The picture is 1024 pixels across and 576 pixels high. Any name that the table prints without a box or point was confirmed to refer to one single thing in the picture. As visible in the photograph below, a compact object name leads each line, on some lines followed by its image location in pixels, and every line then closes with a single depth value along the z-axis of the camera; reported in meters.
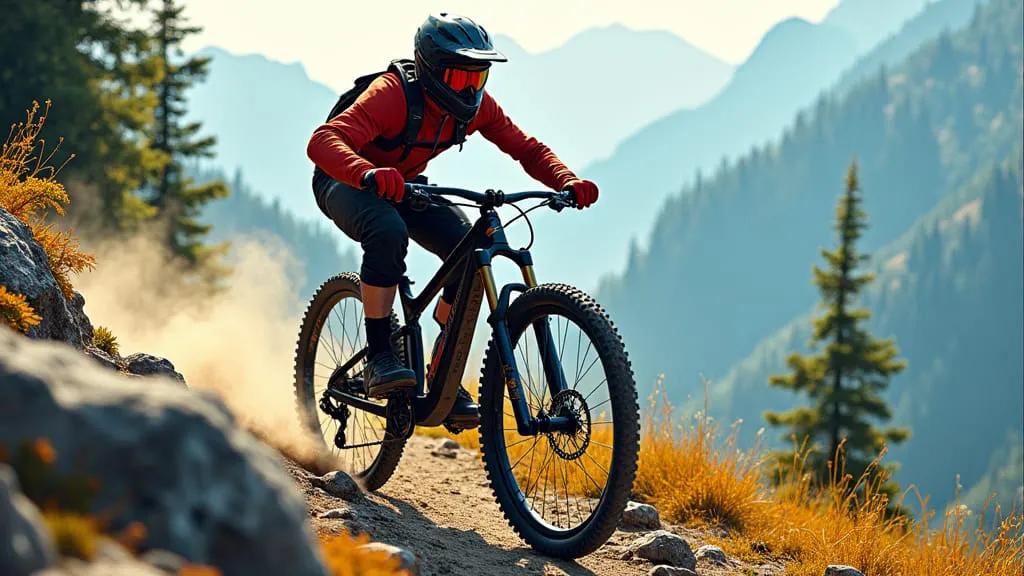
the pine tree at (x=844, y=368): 31.36
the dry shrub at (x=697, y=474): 7.08
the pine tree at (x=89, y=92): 24.92
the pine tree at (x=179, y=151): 36.78
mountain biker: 5.58
